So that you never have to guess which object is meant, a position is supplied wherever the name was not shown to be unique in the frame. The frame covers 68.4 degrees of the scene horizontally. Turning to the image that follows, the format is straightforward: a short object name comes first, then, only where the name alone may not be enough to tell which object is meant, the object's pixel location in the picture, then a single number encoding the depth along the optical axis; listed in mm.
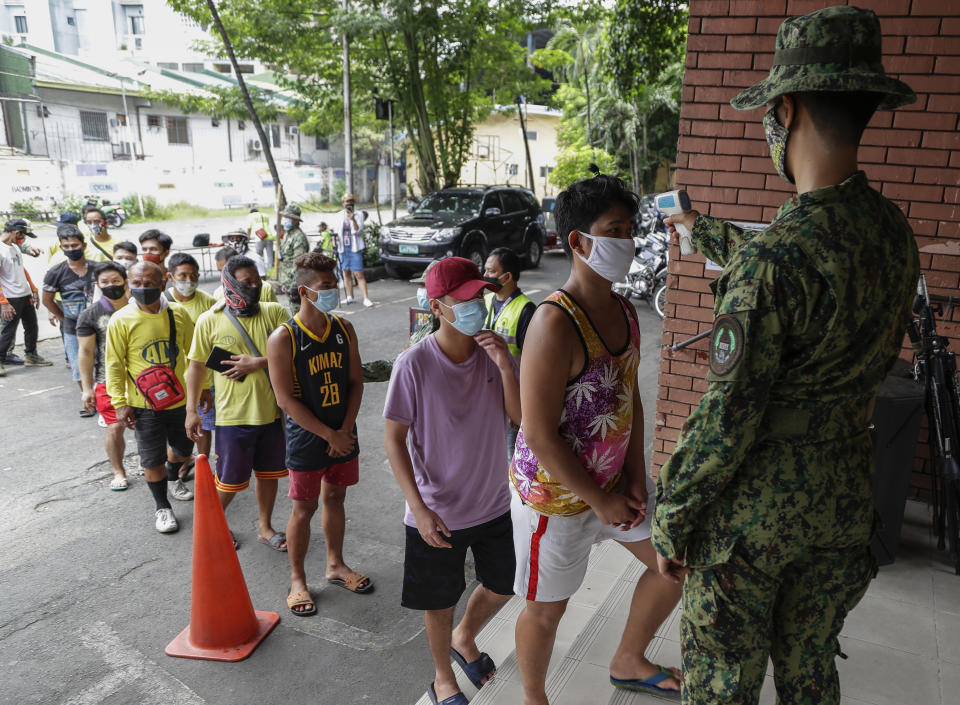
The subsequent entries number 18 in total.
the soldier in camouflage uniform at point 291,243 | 9555
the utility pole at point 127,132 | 28181
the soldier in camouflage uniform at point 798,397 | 1639
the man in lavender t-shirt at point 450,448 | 2688
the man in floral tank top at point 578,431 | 2248
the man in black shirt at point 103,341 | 5184
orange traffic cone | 3477
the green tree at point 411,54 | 16141
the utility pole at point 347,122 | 15641
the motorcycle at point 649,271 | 12430
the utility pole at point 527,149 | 28328
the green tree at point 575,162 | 24945
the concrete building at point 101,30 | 39656
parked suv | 14641
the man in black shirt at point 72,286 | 7125
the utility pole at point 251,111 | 12861
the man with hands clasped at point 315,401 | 3639
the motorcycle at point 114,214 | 23781
